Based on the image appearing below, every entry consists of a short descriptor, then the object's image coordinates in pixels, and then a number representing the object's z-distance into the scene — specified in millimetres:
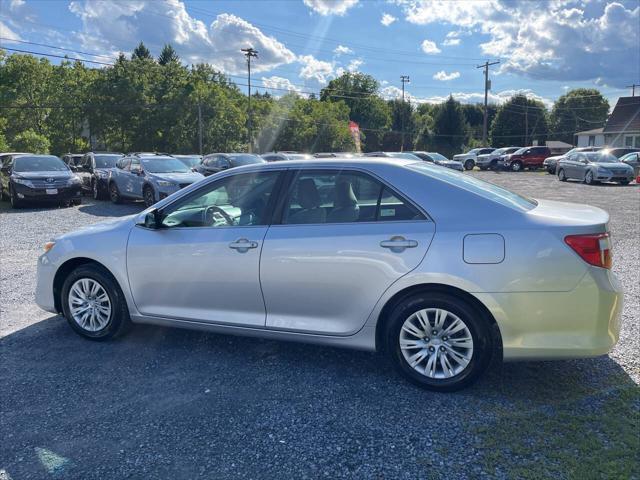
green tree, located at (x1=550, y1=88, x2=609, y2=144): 88250
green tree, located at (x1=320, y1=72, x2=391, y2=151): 91438
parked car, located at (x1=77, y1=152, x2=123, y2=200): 17422
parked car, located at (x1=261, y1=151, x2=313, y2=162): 22719
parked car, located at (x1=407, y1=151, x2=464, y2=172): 31512
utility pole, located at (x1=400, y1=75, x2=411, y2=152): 86312
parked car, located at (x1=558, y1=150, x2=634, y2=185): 22906
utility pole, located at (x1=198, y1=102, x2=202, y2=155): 44219
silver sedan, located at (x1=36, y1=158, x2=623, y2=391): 3283
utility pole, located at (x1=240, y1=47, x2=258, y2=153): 49188
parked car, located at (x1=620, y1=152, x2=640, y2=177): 26284
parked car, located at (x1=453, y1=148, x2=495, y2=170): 45950
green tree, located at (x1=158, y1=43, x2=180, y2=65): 84650
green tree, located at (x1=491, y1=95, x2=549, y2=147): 79750
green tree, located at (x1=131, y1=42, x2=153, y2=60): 81250
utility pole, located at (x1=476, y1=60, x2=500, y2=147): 56662
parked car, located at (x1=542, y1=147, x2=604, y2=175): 32438
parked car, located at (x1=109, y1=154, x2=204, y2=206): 13695
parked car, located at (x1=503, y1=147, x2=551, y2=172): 40188
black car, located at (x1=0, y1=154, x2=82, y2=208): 14586
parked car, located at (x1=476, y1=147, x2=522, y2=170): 43056
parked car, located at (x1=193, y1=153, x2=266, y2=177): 18505
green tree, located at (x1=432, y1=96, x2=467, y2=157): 80000
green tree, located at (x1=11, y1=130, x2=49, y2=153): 33562
